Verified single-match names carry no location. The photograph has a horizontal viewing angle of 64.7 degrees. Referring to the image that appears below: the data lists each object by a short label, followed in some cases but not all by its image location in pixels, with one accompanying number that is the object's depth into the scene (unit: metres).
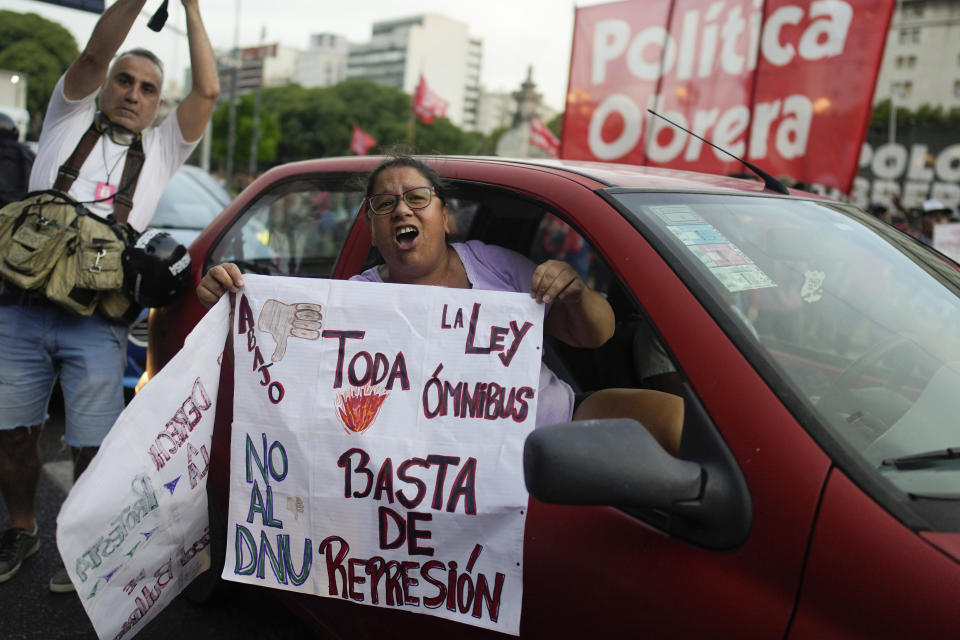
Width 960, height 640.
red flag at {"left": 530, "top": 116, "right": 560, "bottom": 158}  14.23
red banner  5.61
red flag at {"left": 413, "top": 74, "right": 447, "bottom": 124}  21.73
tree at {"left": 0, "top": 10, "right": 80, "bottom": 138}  41.19
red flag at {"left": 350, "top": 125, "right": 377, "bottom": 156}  20.39
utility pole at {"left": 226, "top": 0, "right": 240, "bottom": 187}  28.52
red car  1.18
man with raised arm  2.69
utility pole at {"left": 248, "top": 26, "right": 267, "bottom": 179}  33.68
